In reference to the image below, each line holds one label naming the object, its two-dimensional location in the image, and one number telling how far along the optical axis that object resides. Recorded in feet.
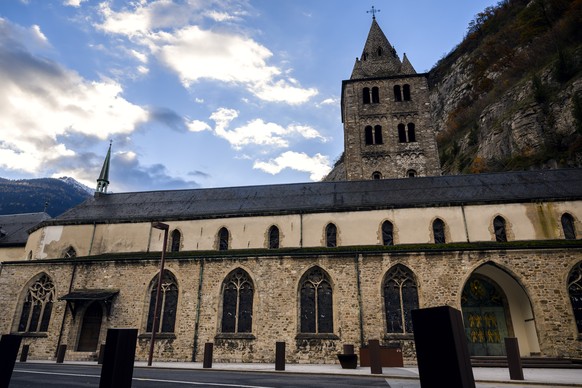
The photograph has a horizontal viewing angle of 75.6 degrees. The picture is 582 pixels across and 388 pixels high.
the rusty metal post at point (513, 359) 38.45
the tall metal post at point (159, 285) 56.20
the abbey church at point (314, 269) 62.28
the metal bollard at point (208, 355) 53.11
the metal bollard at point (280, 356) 49.40
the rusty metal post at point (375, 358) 44.40
